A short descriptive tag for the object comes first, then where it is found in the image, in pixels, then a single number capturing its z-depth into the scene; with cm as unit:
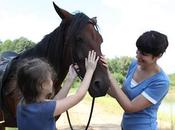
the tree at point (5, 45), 1903
